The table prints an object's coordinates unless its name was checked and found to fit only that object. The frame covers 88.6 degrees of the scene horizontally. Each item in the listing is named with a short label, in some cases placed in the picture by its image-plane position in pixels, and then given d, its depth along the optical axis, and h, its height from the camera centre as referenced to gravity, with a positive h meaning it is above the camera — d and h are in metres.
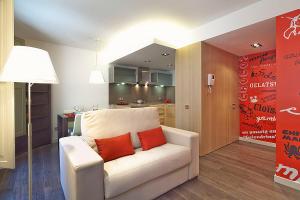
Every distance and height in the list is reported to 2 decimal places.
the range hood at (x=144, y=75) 5.20 +0.81
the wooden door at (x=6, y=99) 1.60 -0.01
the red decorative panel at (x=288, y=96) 1.92 +0.03
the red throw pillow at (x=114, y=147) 1.69 -0.56
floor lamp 1.15 +0.24
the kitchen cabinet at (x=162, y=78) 5.63 +0.79
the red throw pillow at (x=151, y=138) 2.07 -0.56
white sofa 1.33 -0.68
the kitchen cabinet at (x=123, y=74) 4.63 +0.77
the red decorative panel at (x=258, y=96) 3.46 +0.05
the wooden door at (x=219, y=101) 3.02 -0.07
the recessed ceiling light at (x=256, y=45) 3.06 +1.09
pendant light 3.16 +0.44
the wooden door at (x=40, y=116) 3.37 -0.39
